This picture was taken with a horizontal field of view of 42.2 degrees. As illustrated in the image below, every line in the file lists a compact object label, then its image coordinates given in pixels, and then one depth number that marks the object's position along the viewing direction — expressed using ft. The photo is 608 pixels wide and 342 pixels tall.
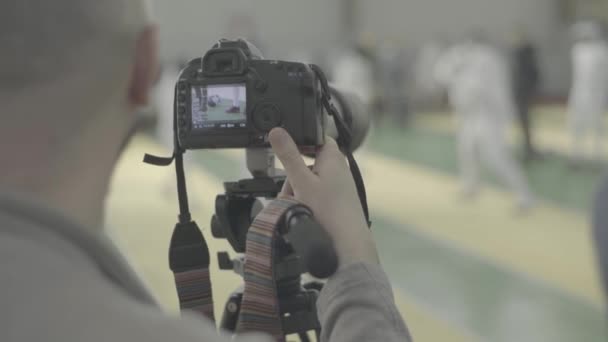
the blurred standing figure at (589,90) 29.22
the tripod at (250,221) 3.98
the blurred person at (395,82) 51.13
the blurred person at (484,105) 22.44
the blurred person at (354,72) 33.86
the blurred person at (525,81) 31.82
